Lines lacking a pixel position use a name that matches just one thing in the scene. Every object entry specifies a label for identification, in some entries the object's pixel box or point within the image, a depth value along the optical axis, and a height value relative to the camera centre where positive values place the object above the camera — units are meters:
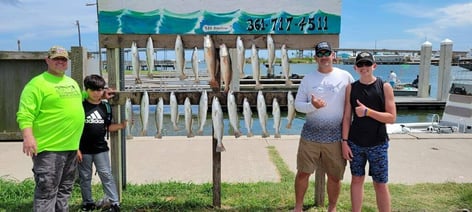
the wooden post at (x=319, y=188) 4.52 -1.39
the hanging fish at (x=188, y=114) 4.08 -0.52
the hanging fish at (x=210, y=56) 3.90 +0.07
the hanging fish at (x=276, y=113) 4.09 -0.49
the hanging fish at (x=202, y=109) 4.03 -0.46
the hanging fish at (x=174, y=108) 4.05 -0.46
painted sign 4.20 +0.49
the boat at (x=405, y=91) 25.92 -1.61
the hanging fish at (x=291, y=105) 4.06 -0.41
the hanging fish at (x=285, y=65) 4.01 -0.01
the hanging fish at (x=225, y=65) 3.82 -0.01
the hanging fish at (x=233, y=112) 3.91 -0.48
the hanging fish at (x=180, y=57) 3.93 +0.06
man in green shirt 3.25 -0.53
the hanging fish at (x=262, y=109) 4.01 -0.45
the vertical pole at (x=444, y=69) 22.19 -0.14
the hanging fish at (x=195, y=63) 3.89 +0.00
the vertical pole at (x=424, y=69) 23.99 -0.16
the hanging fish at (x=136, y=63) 3.91 +0.00
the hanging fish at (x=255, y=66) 3.95 -0.02
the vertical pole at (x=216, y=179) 4.51 -1.30
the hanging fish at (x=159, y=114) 4.09 -0.52
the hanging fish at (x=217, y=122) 4.02 -0.58
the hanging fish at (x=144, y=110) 4.08 -0.48
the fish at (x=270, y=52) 4.03 +0.12
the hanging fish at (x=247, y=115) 4.00 -0.51
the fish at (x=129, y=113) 4.12 -0.52
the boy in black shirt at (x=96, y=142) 4.08 -0.82
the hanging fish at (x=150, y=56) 3.96 +0.07
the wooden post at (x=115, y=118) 4.39 -0.61
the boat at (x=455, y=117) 12.24 -1.59
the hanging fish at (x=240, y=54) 3.90 +0.10
